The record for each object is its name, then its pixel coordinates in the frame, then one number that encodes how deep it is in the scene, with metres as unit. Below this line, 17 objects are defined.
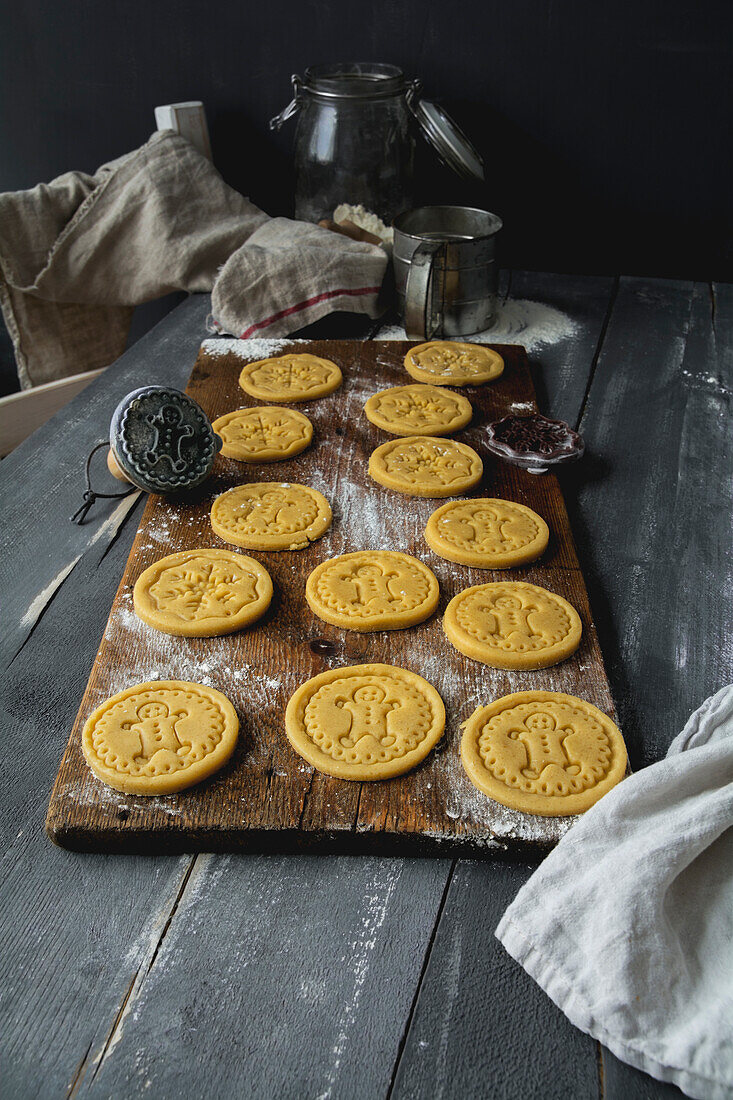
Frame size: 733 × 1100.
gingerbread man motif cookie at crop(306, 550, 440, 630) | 1.17
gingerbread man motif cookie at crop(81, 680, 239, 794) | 0.94
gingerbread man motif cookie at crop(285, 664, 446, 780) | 0.97
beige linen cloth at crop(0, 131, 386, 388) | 2.00
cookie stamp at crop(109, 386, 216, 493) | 1.40
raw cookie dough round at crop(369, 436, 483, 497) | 1.47
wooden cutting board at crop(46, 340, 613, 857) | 0.90
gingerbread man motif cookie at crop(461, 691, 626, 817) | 0.92
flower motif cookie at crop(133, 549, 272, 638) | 1.16
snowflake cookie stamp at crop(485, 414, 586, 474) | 1.54
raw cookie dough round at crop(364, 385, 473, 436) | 1.64
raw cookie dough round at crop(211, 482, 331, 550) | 1.34
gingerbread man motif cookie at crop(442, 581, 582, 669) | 1.11
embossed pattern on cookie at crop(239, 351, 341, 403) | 1.74
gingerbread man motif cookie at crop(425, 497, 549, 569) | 1.29
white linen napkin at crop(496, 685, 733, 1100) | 0.72
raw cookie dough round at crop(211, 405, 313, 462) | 1.56
